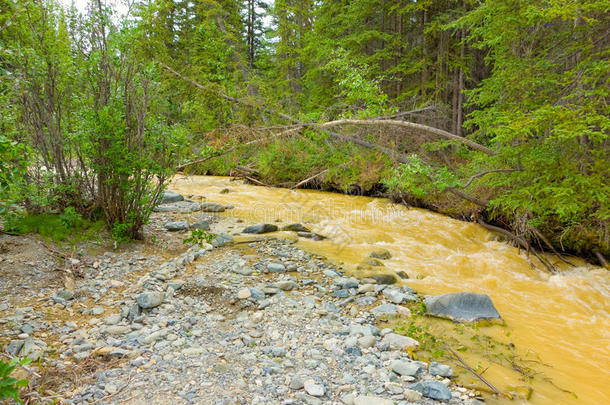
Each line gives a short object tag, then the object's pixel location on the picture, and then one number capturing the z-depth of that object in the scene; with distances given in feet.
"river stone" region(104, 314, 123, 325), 11.76
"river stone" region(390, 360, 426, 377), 10.07
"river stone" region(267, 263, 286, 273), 18.35
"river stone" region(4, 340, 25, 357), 9.16
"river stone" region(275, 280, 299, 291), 16.24
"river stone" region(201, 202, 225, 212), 31.91
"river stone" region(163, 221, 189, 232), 23.89
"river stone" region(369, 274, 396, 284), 18.07
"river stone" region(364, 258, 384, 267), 21.03
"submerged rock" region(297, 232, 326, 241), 26.02
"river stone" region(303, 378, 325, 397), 8.94
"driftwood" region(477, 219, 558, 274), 21.65
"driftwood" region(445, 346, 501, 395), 9.89
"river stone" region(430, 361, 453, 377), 10.23
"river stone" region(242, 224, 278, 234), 26.03
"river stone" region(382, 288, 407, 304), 15.65
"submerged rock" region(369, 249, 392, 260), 22.63
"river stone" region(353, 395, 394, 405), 8.63
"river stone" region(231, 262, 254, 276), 17.53
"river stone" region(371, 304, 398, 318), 14.20
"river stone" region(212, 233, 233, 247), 22.06
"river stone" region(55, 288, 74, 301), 12.96
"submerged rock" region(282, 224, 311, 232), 27.73
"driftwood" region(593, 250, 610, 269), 21.38
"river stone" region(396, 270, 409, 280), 19.22
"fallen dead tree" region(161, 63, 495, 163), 26.32
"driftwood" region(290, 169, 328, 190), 44.09
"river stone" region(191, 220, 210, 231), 25.19
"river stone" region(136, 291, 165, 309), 12.89
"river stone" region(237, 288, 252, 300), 14.61
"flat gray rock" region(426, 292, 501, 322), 14.29
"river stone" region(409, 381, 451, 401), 9.14
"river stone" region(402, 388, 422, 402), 8.98
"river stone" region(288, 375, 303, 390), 9.18
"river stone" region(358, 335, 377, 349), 11.66
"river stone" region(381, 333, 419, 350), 11.71
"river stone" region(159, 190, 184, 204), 33.95
